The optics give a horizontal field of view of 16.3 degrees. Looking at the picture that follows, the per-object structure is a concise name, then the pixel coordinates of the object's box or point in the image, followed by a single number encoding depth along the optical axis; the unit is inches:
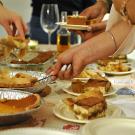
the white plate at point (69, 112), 54.2
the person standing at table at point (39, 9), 144.5
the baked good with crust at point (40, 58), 82.1
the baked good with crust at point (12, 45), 83.1
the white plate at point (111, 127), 44.5
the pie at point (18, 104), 52.1
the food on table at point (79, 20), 98.3
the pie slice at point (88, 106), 53.7
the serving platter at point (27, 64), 79.8
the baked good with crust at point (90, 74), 71.8
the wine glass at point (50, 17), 114.7
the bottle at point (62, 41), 98.6
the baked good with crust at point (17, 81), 62.2
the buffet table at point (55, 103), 52.7
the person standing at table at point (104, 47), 64.6
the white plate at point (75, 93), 65.1
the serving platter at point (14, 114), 50.3
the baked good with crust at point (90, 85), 64.9
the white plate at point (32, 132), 44.1
